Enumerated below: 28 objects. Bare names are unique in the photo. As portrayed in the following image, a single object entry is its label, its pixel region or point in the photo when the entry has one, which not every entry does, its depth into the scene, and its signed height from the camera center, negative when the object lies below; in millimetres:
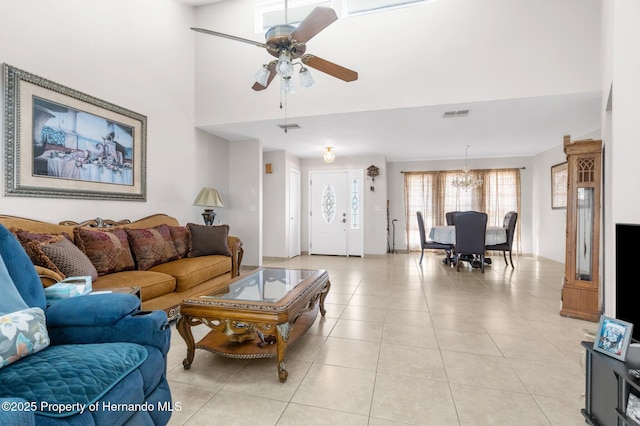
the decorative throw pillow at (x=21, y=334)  1029 -479
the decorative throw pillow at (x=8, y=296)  1175 -367
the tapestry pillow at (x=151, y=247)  2885 -385
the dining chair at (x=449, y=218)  6453 -164
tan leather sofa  2299 -594
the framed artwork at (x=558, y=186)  5602 +505
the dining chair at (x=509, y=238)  5277 -511
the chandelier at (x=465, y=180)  6516 +730
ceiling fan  1959 +1240
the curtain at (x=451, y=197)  7012 +356
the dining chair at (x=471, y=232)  4840 -370
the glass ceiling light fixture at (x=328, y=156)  5566 +1066
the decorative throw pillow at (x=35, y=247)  1993 -259
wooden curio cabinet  2828 -207
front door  6922 -61
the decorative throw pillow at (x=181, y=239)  3420 -357
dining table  5312 -465
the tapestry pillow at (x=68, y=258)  2070 -361
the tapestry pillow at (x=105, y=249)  2484 -350
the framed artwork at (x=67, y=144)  2412 +667
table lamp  4286 +142
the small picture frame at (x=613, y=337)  1157 -531
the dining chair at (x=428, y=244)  5538 -664
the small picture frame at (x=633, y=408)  1032 -726
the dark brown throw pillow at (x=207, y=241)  3568 -385
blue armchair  892 -565
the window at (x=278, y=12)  4125 +2944
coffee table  1769 -686
